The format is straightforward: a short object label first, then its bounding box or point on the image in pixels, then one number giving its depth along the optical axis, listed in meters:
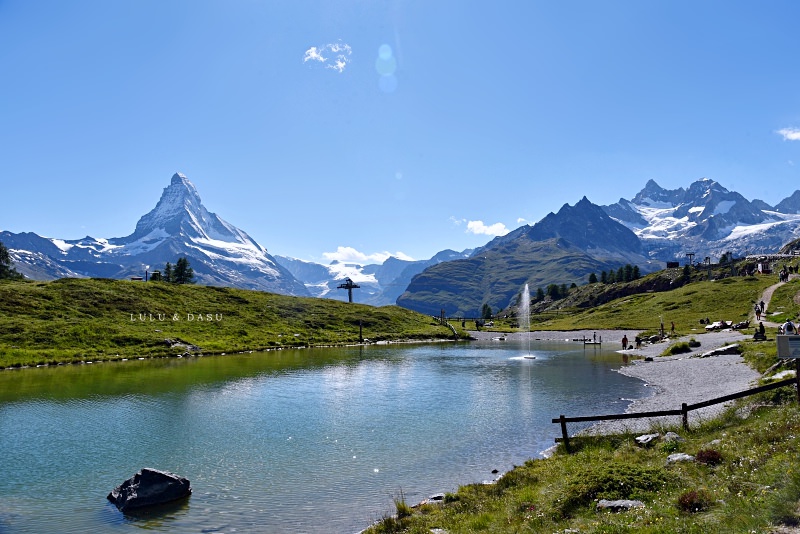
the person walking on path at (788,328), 56.93
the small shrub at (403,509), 20.16
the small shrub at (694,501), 15.09
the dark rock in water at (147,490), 22.34
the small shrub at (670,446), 23.81
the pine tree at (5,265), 173.36
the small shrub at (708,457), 19.86
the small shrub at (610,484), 17.75
